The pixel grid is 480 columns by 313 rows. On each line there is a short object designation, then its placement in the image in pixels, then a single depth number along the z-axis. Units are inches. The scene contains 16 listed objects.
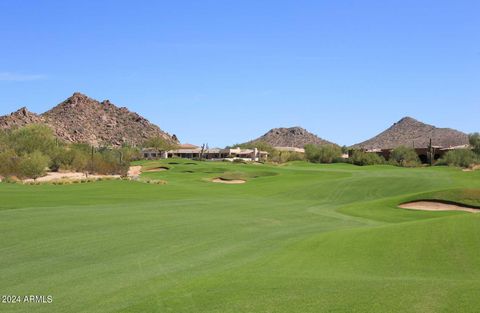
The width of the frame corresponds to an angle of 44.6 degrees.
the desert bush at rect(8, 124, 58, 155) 3005.7
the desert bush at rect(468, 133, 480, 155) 4054.9
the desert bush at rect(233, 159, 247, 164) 4540.6
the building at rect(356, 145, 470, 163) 4414.4
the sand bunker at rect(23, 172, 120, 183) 2709.6
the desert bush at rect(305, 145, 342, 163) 4751.5
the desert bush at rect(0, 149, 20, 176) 2488.6
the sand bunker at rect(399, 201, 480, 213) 1316.4
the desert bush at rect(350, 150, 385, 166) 4133.9
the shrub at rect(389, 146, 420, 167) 4163.4
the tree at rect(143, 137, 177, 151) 6400.6
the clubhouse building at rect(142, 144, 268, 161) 5816.9
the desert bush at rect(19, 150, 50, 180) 2561.5
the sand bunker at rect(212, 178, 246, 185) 2659.0
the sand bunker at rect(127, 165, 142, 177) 3177.9
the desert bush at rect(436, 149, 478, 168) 3747.5
